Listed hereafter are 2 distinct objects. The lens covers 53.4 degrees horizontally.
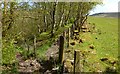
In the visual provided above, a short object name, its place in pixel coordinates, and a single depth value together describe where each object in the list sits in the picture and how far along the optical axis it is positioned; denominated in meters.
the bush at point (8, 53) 8.01
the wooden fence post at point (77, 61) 5.44
